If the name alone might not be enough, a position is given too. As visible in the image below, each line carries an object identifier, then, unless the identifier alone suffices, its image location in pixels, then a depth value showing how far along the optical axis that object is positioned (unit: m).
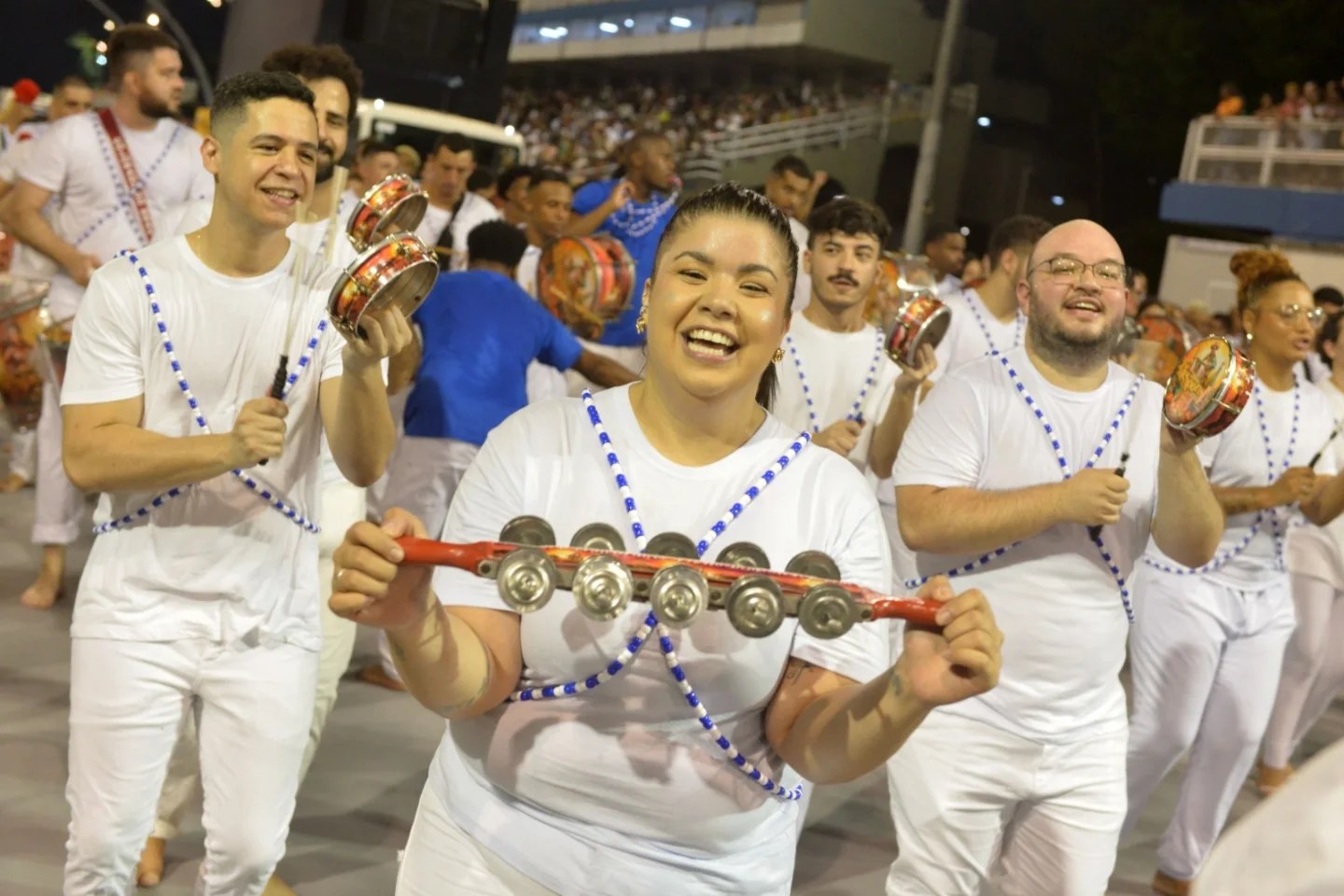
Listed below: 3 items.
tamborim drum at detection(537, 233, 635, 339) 7.80
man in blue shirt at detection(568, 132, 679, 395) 8.22
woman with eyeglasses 5.74
